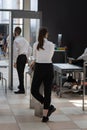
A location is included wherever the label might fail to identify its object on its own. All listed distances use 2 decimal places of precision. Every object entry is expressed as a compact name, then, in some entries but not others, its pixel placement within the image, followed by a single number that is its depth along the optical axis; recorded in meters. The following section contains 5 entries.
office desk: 8.42
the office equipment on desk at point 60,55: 12.60
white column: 20.36
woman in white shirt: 6.08
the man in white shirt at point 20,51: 8.96
